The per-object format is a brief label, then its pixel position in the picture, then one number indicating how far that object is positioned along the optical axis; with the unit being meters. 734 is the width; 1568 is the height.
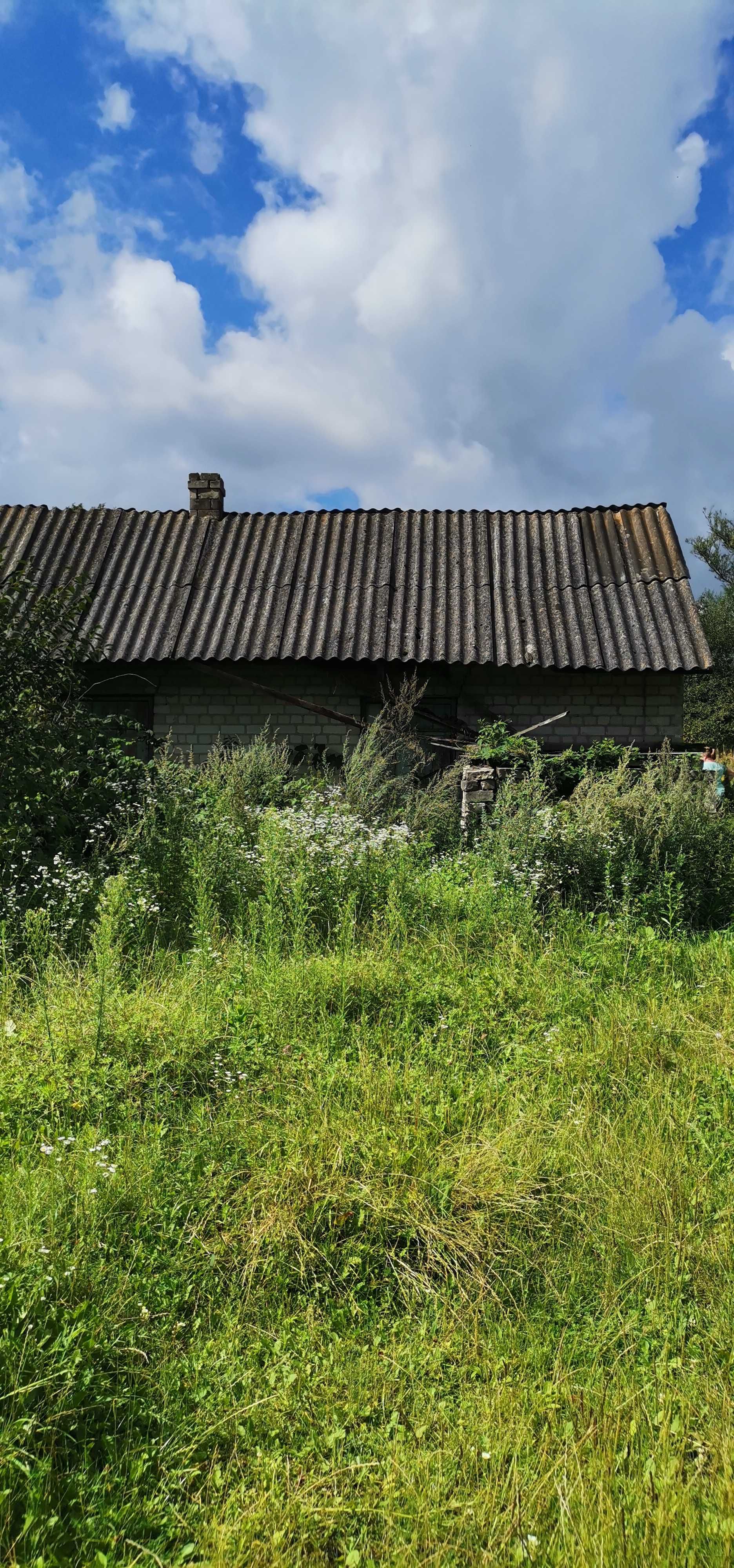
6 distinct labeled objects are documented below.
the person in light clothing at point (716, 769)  9.16
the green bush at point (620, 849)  5.83
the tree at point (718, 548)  28.08
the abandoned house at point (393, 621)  11.07
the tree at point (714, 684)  26.20
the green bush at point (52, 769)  5.18
